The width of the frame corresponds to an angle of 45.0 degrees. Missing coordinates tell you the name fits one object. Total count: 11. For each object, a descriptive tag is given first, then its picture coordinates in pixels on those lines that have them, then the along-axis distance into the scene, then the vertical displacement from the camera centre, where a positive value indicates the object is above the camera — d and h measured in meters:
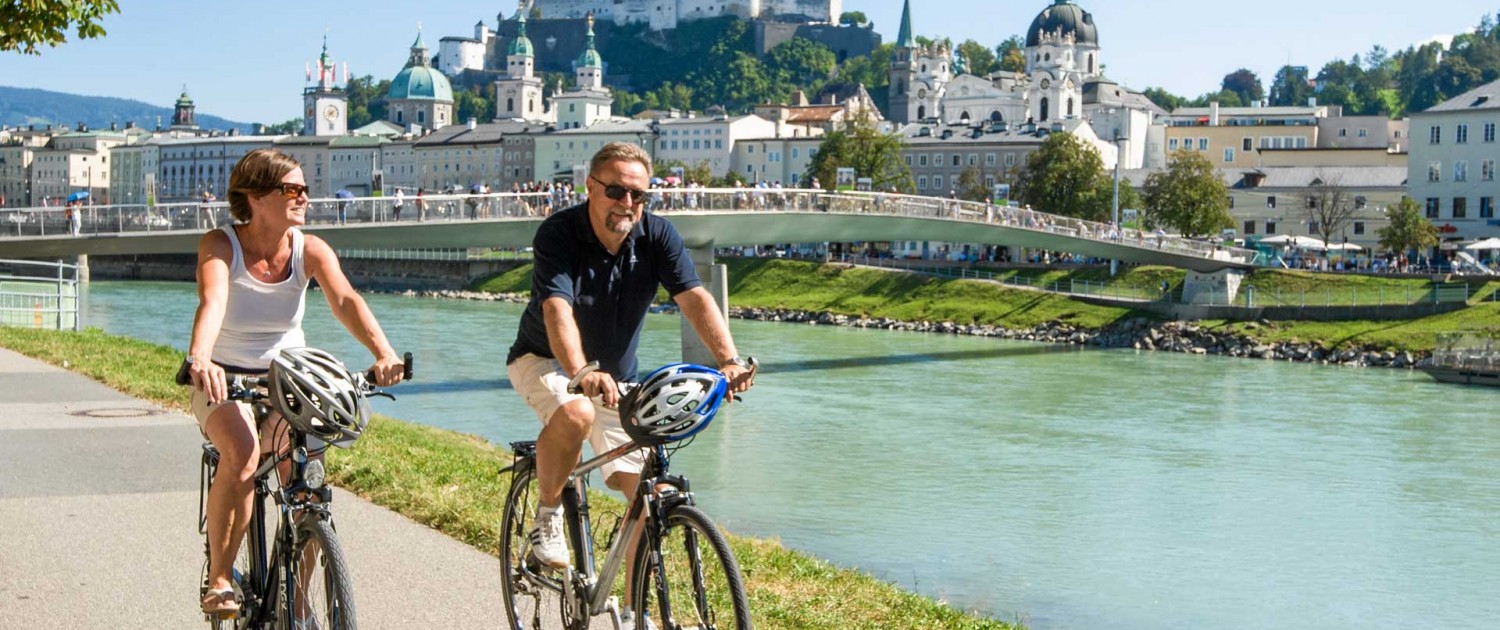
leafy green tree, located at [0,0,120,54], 9.82 +1.14
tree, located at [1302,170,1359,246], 73.12 +1.88
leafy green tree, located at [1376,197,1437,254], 61.88 +0.81
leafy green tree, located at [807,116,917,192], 76.31 +3.72
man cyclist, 4.55 -0.16
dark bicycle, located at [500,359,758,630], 4.11 -0.70
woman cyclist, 4.48 -0.18
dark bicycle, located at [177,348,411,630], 4.20 -0.70
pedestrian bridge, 30.22 +0.26
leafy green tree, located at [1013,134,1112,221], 69.38 +2.53
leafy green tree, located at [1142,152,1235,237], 65.06 +1.86
